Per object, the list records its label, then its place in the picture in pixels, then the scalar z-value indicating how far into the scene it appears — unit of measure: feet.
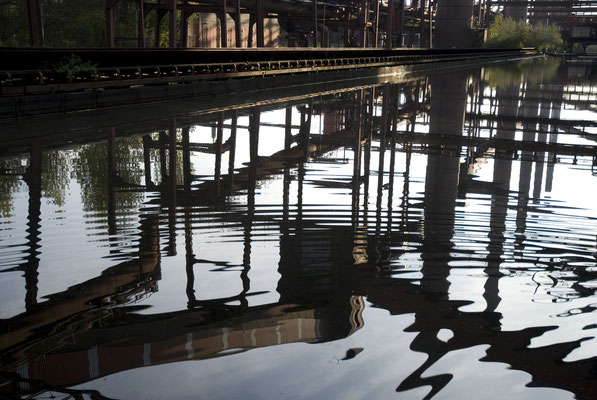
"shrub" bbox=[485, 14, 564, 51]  366.51
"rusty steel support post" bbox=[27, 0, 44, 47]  69.05
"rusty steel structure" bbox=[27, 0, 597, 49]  101.81
